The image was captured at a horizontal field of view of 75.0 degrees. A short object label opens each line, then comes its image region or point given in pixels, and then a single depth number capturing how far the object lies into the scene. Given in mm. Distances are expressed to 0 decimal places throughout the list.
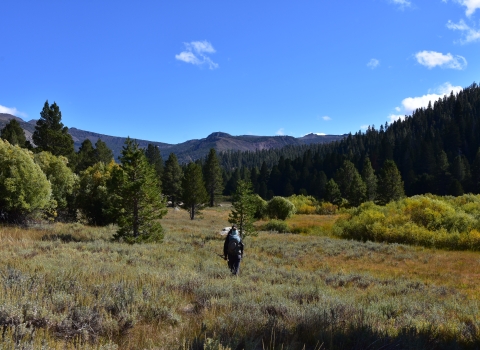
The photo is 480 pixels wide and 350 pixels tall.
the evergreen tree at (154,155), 81125
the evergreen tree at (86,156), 54112
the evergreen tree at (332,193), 68106
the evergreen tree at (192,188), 48156
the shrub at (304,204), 62500
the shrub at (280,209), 50375
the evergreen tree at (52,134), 44344
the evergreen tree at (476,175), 67938
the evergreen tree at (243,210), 25141
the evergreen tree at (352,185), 60969
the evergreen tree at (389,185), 57219
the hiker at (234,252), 11133
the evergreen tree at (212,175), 71838
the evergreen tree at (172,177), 65750
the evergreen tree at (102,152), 58322
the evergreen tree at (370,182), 67375
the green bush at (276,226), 39469
